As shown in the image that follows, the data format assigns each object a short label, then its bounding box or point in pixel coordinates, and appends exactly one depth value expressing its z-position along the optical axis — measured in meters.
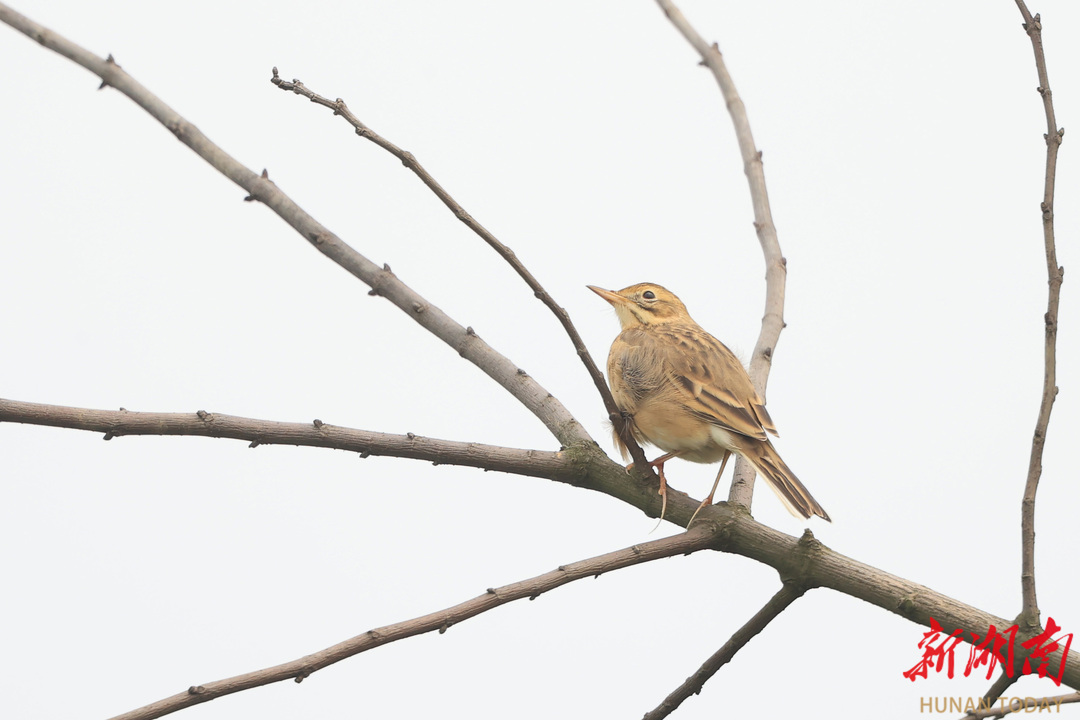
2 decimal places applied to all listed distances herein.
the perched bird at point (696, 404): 8.05
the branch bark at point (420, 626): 4.73
